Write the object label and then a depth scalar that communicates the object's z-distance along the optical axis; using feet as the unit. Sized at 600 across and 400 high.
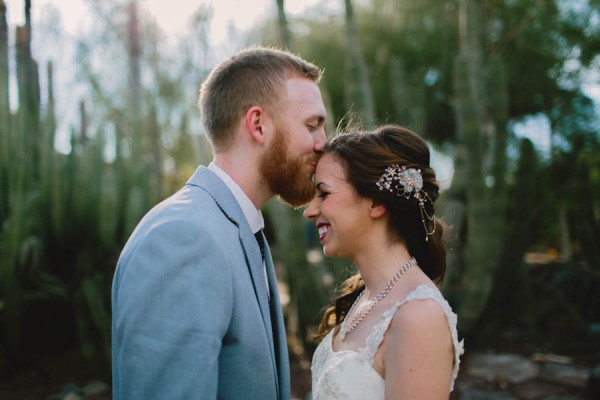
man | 5.43
